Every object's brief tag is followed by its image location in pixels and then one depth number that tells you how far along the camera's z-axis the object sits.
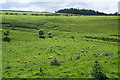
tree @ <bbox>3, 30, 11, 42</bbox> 68.16
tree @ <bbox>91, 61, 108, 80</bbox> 19.39
